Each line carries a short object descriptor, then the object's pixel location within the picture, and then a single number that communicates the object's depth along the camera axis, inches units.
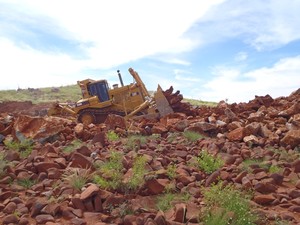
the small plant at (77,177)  151.5
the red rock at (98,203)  136.7
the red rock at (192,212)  125.4
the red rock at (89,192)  138.6
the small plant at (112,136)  259.3
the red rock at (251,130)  267.0
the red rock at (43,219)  125.6
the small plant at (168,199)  138.6
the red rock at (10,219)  124.2
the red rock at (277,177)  169.9
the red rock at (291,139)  240.6
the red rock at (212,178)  162.5
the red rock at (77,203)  136.5
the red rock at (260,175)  168.2
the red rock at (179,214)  124.9
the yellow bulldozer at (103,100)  549.1
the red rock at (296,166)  187.1
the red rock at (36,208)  131.4
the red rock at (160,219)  120.1
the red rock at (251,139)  251.1
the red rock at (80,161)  177.9
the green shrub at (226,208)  117.9
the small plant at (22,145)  224.9
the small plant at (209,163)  180.9
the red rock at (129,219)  123.1
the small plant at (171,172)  164.4
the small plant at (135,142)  224.2
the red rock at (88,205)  136.7
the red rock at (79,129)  274.0
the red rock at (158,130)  296.0
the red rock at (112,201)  139.0
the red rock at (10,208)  134.5
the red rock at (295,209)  138.1
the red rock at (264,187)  156.9
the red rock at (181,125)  302.7
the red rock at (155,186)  153.3
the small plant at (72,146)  222.0
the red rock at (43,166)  175.7
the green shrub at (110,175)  152.3
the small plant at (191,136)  260.6
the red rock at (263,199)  146.4
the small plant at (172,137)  257.3
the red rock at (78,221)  123.8
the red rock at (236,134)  264.9
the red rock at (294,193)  152.3
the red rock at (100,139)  243.0
